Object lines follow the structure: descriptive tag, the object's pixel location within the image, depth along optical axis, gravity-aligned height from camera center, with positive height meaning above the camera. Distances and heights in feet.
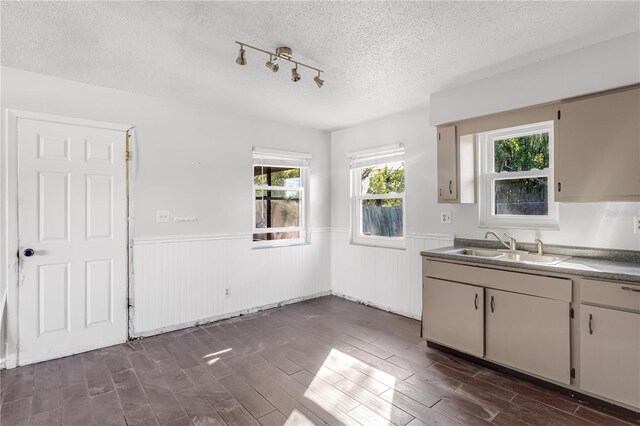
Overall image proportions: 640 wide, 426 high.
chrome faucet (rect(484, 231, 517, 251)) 10.04 -0.89
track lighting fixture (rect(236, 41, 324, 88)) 7.48 +3.82
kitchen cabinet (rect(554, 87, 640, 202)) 7.57 +1.53
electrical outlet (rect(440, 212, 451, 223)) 11.99 -0.15
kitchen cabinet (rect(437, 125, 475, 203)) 10.80 +1.53
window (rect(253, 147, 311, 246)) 14.51 +0.80
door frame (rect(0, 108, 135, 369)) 9.07 -0.45
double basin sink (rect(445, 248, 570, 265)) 9.02 -1.25
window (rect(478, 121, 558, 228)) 9.97 +1.12
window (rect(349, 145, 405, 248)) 14.14 +0.74
